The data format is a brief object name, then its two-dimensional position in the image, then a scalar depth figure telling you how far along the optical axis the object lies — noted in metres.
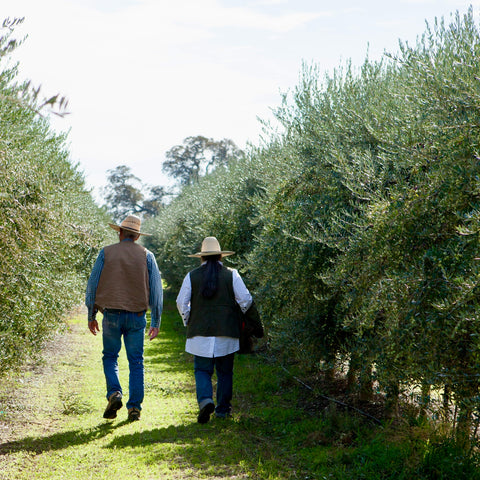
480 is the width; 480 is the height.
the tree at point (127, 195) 83.19
